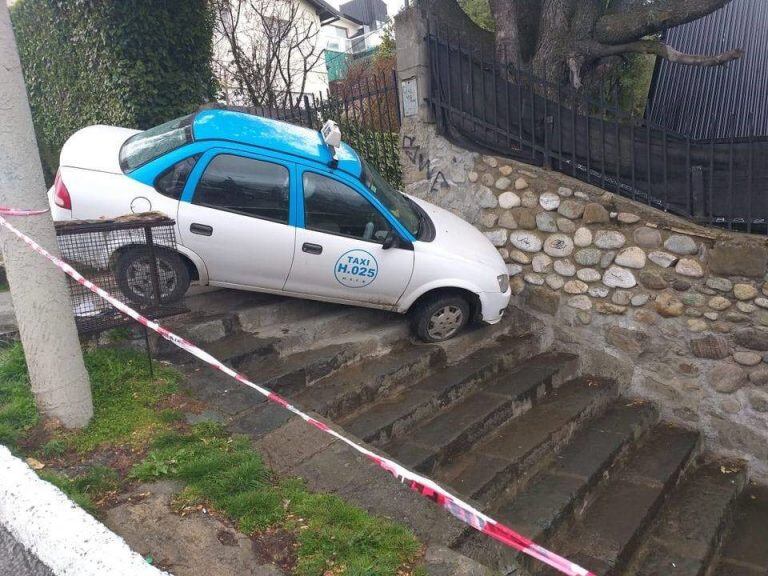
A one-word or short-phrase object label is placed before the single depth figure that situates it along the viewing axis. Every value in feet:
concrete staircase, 12.55
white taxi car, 14.93
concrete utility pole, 9.53
